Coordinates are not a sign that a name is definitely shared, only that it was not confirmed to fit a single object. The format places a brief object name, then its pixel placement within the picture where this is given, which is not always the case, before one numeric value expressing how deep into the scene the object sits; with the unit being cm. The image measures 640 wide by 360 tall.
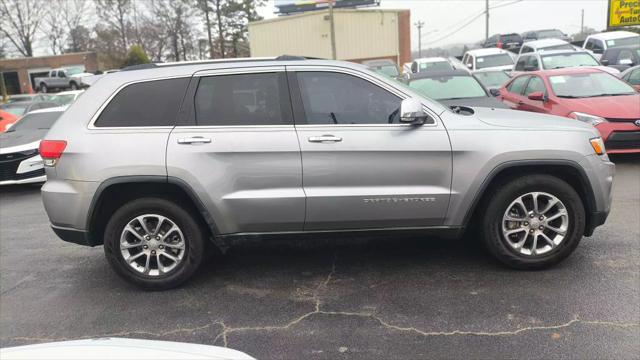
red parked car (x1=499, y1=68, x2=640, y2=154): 770
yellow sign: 1431
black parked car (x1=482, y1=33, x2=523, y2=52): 3173
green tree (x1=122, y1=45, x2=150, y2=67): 4097
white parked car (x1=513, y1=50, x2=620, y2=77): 1428
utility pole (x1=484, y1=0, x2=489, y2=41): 5234
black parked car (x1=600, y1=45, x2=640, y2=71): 1559
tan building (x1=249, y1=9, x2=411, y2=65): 3725
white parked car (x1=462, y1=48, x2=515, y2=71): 1939
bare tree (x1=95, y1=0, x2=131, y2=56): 5509
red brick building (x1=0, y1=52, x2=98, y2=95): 5484
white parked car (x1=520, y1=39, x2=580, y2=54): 1816
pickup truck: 4478
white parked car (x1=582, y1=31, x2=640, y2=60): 1955
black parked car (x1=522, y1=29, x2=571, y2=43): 3309
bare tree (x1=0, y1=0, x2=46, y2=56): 4872
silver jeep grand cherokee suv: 404
